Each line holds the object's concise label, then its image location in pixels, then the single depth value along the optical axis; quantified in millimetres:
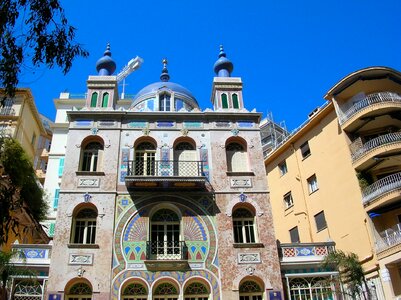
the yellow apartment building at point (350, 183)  22984
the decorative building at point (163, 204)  20234
